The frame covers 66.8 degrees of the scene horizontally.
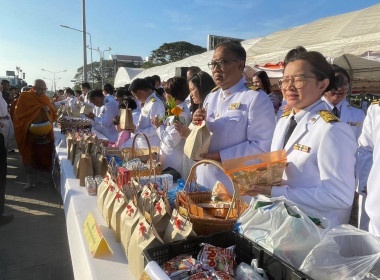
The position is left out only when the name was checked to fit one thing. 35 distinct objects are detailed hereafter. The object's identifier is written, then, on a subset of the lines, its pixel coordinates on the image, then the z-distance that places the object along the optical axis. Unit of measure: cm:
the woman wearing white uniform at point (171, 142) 266
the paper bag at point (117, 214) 150
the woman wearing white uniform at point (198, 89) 262
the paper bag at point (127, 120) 329
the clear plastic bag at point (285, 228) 93
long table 126
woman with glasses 131
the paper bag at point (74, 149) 297
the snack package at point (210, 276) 90
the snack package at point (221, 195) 148
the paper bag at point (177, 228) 110
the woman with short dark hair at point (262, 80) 420
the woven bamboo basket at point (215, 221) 120
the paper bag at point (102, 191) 180
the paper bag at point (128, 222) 130
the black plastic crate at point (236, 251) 91
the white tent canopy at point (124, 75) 2266
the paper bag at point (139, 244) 113
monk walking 470
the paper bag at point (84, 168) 241
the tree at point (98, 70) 7144
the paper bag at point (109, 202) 163
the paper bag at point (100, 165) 244
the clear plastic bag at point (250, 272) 94
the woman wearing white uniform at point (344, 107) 288
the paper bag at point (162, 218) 122
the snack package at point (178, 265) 96
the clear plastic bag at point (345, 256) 78
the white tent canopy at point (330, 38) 510
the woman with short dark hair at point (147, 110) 338
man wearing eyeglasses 196
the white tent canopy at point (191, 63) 1073
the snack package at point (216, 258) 98
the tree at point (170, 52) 5366
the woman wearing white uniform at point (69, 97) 1100
